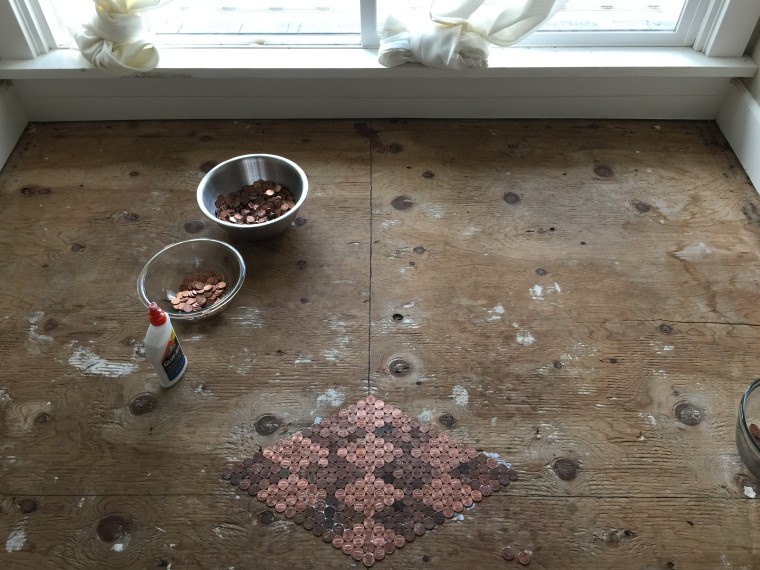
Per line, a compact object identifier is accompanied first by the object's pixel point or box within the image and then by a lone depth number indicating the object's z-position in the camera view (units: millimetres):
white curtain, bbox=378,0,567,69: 1515
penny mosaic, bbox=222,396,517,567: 1062
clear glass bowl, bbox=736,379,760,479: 1079
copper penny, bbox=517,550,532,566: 1023
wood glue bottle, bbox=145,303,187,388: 1140
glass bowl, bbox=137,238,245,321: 1367
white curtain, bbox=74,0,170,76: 1527
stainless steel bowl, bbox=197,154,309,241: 1423
